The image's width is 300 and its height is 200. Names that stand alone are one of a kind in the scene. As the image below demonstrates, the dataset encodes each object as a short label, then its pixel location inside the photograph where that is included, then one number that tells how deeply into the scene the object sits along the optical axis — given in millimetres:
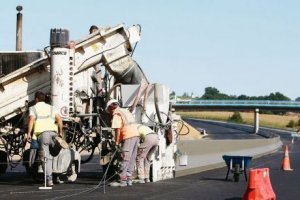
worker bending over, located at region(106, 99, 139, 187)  15383
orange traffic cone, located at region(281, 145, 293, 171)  24259
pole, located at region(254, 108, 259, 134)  98819
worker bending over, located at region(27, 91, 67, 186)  14906
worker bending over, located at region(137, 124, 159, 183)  16188
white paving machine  16141
